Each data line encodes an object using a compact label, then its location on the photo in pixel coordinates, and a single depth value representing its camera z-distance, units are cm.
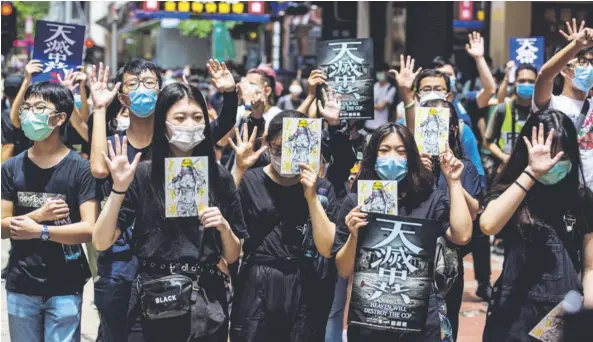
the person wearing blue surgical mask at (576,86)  623
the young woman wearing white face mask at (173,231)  453
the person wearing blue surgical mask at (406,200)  461
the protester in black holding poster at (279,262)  517
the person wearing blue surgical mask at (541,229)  453
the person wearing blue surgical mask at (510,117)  935
